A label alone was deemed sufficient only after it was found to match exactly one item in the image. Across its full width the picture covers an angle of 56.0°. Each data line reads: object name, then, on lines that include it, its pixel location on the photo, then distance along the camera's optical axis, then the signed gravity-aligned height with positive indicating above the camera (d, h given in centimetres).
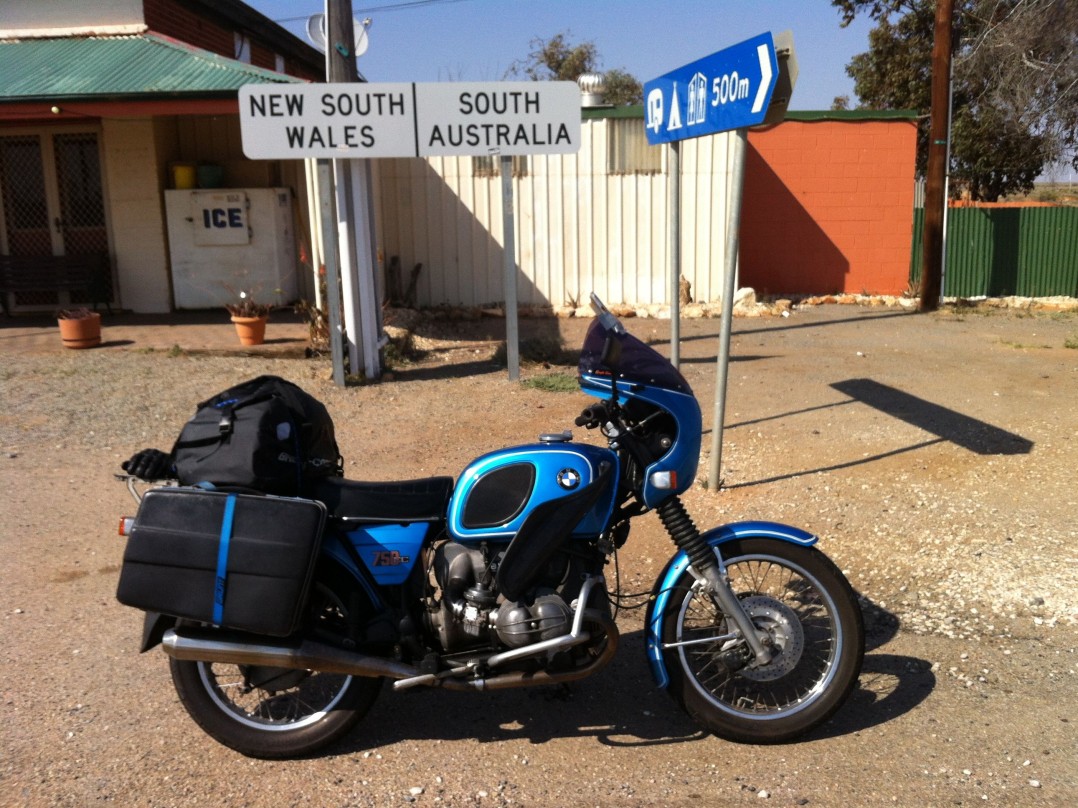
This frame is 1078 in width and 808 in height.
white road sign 874 +94
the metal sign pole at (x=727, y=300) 600 -45
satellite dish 973 +191
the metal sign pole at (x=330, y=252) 917 -18
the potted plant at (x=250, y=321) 1111 -95
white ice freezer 1342 -13
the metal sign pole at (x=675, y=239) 733 -10
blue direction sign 546 +80
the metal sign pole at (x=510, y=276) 936 -44
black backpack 338 -70
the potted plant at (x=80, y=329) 1095 -99
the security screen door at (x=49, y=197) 1349 +53
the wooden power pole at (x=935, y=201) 1466 +28
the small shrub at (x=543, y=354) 1073 -134
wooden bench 1314 -46
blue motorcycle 333 -121
